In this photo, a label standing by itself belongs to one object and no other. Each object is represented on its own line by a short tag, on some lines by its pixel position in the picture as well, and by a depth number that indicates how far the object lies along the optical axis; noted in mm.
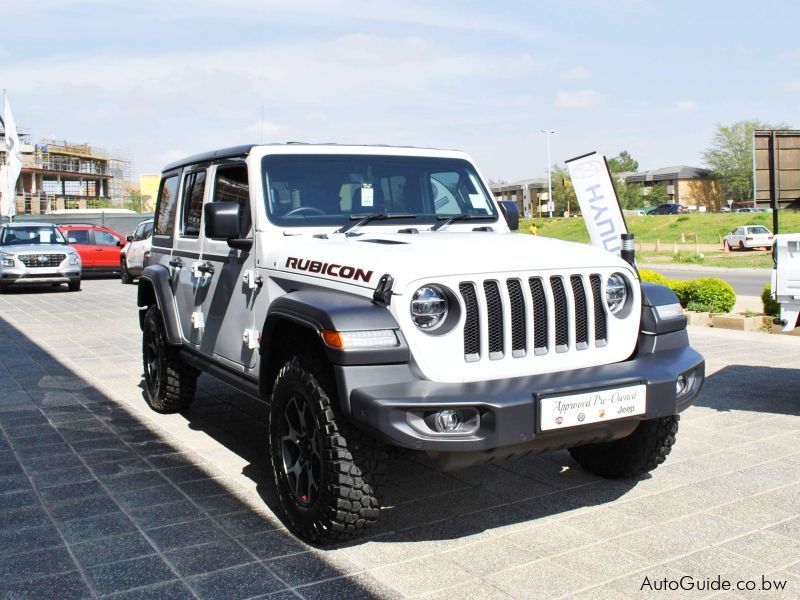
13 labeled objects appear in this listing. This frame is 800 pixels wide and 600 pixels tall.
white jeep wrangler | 3689
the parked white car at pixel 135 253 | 21375
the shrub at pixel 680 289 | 12805
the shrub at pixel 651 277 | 12070
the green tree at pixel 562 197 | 97188
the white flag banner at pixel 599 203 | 11766
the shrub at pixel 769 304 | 10828
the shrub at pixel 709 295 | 12477
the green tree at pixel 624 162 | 145550
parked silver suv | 19500
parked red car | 23938
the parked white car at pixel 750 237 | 41531
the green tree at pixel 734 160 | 96562
